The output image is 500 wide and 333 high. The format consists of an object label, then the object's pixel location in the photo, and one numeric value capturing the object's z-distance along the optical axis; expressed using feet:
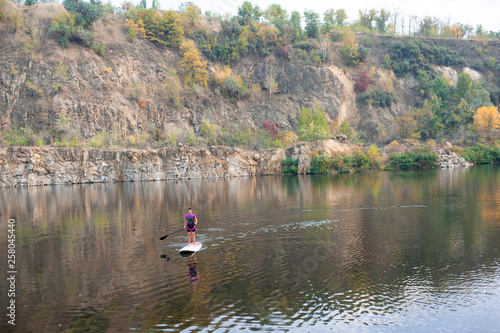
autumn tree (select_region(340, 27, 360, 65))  361.30
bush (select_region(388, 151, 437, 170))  260.21
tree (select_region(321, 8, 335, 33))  383.24
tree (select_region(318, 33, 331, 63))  350.84
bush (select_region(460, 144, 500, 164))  274.77
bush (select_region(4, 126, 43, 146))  230.07
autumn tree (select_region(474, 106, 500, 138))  299.99
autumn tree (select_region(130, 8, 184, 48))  330.34
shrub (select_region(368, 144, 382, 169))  267.39
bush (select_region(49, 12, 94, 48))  281.13
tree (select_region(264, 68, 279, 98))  327.26
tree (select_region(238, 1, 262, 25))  371.78
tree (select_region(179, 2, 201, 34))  349.41
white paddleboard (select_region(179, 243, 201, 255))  65.72
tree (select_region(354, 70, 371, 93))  347.97
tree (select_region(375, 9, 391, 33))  460.55
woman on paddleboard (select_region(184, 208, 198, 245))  69.56
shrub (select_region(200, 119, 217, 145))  276.23
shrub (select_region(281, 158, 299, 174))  263.08
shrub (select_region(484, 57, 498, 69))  385.97
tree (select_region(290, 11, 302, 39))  369.83
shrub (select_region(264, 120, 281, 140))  296.10
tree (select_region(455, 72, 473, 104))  336.70
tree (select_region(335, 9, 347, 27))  440.45
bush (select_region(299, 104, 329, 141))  284.61
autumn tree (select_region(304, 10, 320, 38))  381.40
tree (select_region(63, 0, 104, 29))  294.70
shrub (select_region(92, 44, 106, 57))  291.58
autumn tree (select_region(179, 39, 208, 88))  314.14
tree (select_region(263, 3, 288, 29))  382.01
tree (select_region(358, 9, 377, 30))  460.14
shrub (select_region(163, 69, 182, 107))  297.67
